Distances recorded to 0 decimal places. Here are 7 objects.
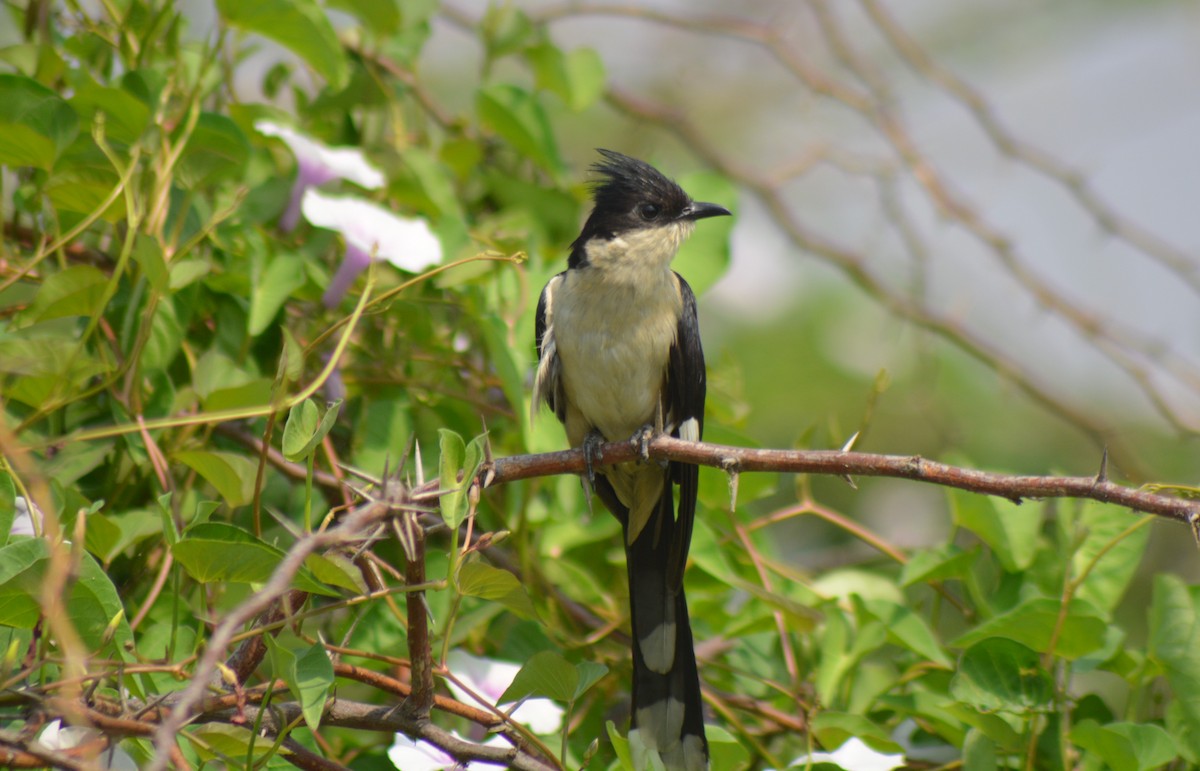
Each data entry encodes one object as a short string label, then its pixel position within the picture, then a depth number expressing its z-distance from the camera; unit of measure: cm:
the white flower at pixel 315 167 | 612
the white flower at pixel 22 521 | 450
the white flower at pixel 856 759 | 488
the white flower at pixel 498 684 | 497
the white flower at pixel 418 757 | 430
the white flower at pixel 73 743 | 380
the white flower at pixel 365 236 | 580
